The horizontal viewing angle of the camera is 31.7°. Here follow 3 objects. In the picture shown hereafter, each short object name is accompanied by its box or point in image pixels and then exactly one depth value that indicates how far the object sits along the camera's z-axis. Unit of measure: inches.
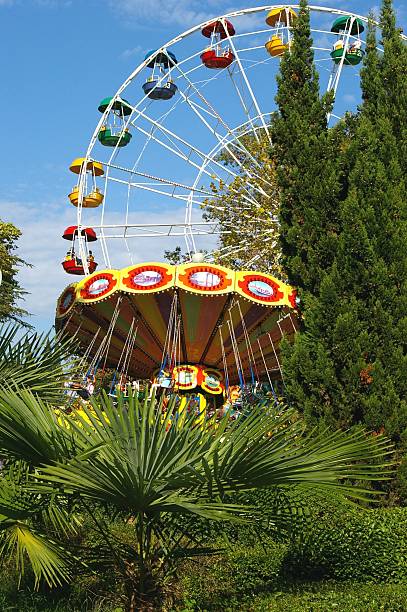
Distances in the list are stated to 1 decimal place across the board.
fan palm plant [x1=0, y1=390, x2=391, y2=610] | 166.1
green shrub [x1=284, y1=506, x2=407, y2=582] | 283.9
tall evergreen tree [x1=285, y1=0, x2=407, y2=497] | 344.8
